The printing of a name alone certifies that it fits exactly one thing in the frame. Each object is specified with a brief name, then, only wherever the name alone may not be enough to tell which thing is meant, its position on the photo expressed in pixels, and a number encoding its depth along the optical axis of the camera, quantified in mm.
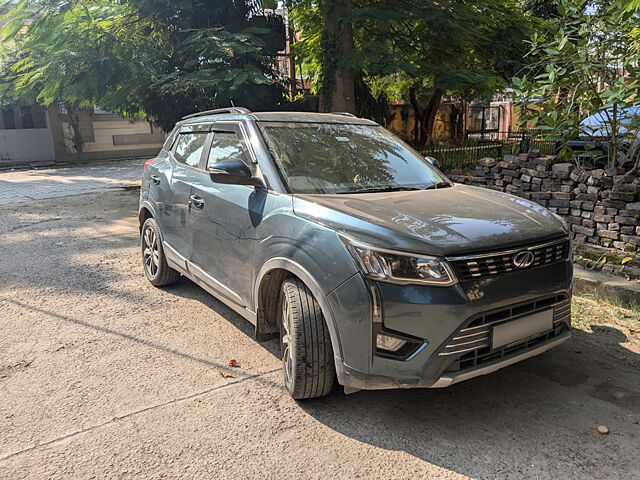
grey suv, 2902
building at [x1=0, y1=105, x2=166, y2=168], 21266
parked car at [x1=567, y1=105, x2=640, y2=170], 5973
